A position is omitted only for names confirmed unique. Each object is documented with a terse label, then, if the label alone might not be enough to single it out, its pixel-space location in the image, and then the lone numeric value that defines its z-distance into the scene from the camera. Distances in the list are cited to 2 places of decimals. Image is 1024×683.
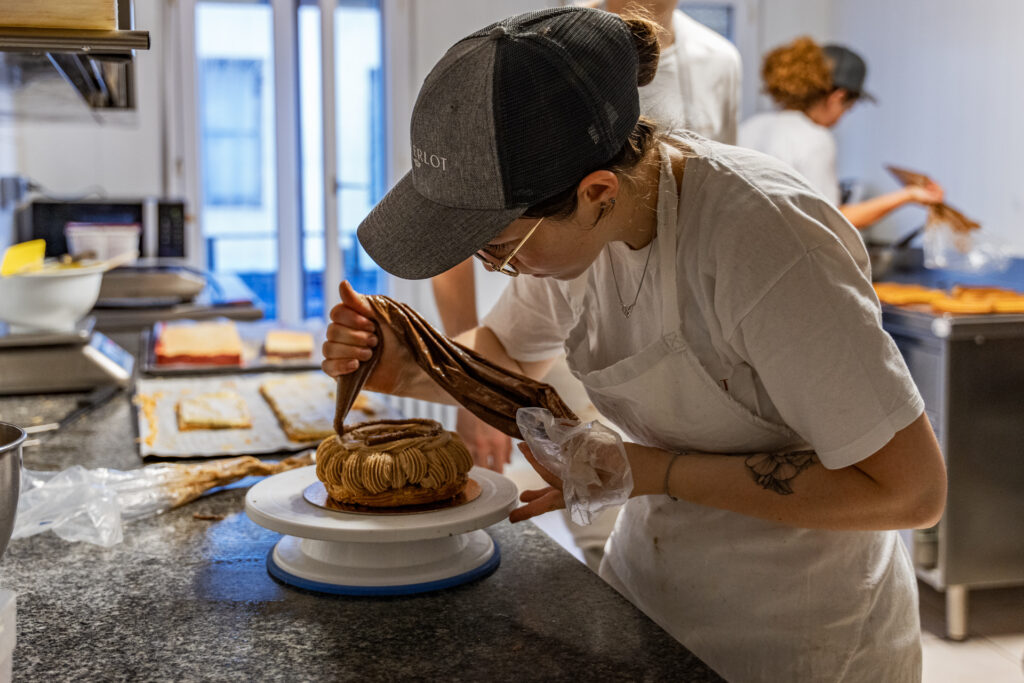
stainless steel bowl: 0.96
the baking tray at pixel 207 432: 1.72
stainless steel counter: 3.07
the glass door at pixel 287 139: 5.29
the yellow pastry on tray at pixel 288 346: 2.52
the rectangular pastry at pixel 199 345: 2.40
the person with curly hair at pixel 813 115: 3.71
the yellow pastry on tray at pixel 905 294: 3.34
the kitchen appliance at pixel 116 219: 3.84
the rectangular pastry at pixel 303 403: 1.80
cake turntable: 1.13
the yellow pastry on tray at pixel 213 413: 1.85
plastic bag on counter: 1.32
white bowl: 2.09
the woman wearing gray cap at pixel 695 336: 1.00
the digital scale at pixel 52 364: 2.14
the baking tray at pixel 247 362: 2.35
